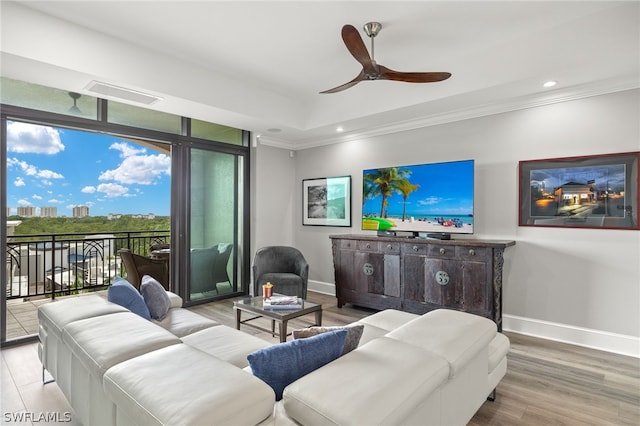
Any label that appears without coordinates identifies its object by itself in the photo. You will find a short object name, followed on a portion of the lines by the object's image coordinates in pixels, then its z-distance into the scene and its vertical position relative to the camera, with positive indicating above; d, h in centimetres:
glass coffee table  285 -87
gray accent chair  430 -79
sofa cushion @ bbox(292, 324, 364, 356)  155 -58
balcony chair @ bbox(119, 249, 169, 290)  413 -69
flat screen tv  397 +18
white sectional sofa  106 -62
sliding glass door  478 -16
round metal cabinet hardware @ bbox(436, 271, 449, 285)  374 -72
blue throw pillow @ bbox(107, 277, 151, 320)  246 -63
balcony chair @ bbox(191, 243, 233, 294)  480 -80
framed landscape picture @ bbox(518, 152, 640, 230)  309 +22
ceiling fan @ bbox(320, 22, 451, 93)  262 +119
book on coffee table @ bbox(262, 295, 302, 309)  303 -83
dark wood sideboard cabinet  350 -71
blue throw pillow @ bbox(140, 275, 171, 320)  267 -69
